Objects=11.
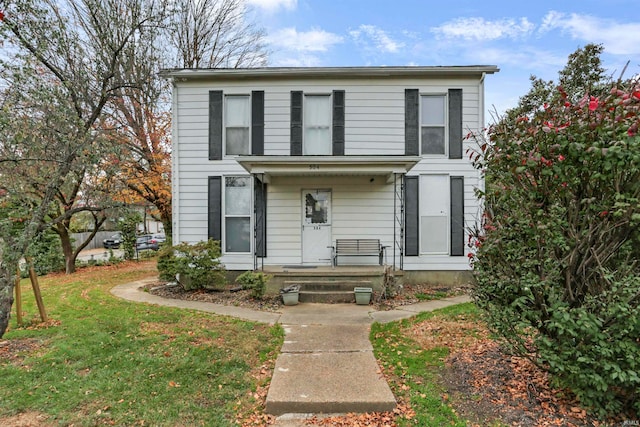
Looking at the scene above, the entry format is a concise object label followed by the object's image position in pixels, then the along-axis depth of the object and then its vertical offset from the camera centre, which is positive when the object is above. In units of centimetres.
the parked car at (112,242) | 2442 -204
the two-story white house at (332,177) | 888 +107
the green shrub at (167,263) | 839 -125
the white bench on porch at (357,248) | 877 -86
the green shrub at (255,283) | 717 -147
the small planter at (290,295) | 693 -167
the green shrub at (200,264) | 788 -117
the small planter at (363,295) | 693 -166
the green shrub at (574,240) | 248 -21
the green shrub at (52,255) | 1374 -173
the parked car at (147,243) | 2201 -189
